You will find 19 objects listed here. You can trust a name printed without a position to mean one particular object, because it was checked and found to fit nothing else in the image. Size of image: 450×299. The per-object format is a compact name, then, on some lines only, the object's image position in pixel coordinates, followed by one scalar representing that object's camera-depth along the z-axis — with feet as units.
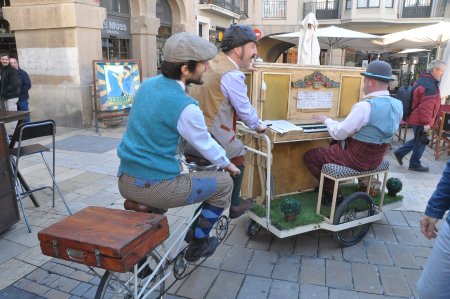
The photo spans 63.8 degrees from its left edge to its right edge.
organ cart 10.87
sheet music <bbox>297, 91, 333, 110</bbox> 12.81
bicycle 6.98
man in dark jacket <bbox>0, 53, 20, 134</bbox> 25.35
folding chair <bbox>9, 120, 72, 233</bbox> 11.59
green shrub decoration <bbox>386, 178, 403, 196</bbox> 13.24
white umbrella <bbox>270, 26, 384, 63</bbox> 33.01
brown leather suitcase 5.79
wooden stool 10.68
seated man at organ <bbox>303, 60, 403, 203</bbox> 10.44
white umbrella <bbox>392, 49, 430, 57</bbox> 71.56
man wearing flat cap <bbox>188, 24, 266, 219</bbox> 9.38
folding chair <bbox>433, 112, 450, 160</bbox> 22.67
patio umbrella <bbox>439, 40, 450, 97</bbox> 17.83
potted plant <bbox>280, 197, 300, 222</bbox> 10.62
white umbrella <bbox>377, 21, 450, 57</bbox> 29.48
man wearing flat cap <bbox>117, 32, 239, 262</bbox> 7.04
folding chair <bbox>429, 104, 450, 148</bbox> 24.30
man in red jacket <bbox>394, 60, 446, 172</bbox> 19.19
